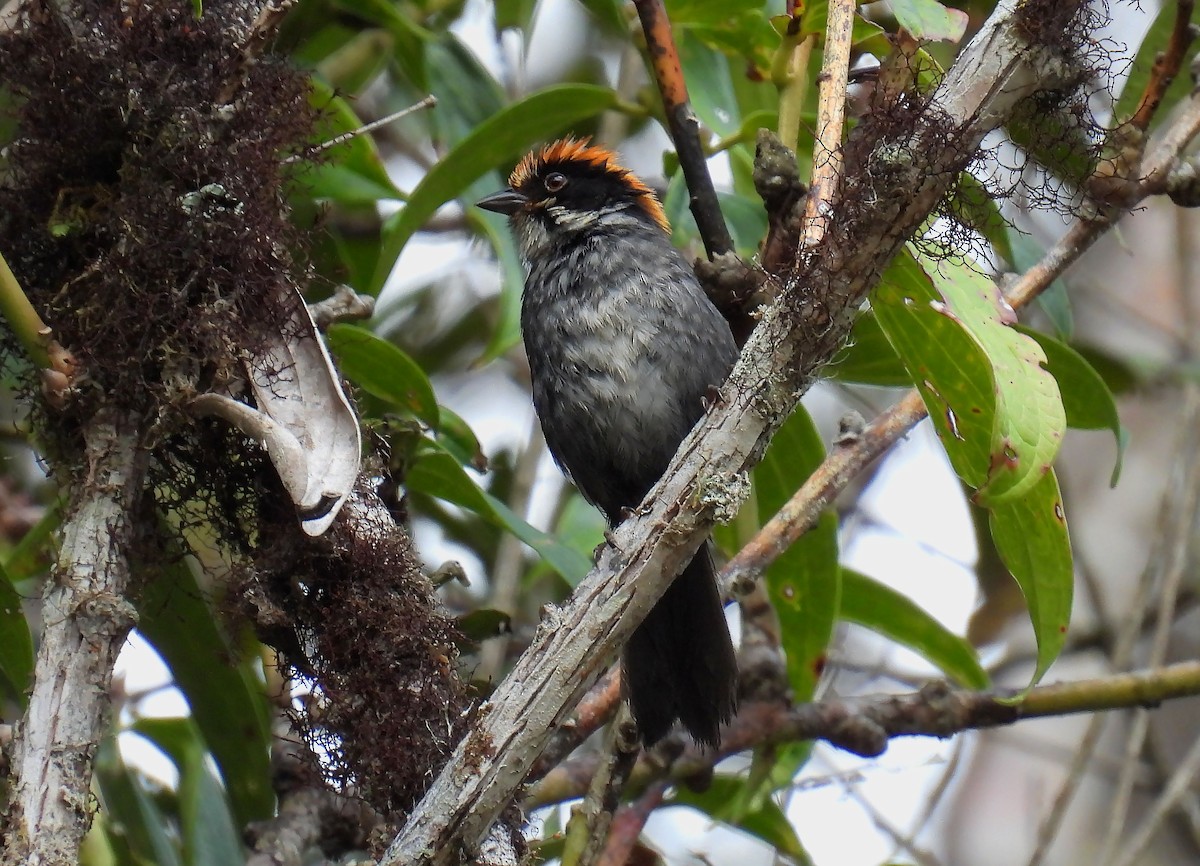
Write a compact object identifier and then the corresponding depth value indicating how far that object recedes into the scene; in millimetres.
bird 6703
